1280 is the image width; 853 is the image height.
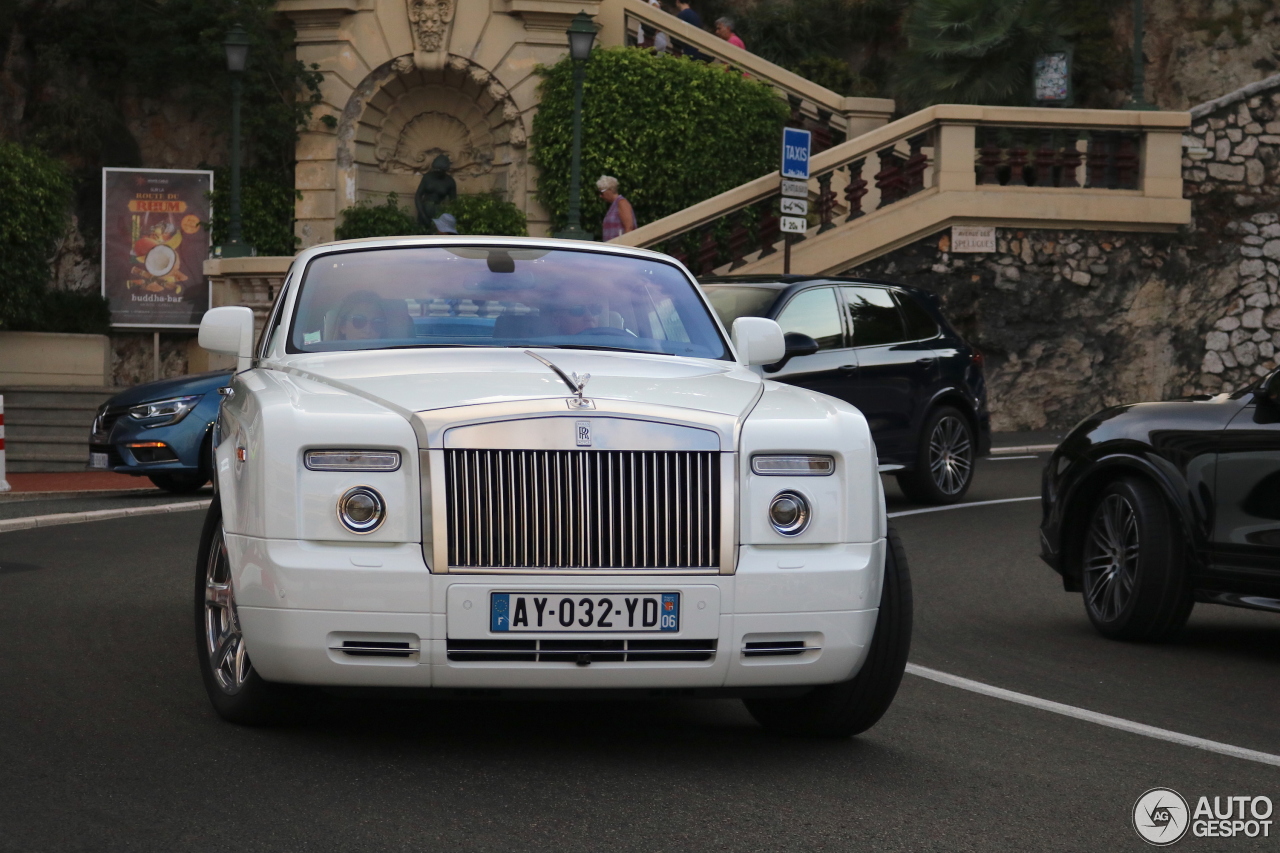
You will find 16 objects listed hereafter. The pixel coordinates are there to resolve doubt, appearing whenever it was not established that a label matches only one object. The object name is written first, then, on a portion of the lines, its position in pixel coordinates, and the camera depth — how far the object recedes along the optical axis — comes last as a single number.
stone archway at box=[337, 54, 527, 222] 29.05
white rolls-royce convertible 4.95
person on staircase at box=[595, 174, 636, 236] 21.92
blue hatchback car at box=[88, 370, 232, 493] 14.96
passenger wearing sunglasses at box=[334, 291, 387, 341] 6.36
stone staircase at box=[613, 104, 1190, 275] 22.03
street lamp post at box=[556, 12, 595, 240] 23.02
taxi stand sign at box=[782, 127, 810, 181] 18.53
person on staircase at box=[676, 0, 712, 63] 28.66
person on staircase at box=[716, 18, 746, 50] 29.79
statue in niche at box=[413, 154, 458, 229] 30.03
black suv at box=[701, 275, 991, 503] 13.38
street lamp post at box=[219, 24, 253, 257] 23.41
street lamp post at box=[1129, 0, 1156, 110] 23.97
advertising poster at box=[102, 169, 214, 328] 27.80
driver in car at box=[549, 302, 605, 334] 6.40
